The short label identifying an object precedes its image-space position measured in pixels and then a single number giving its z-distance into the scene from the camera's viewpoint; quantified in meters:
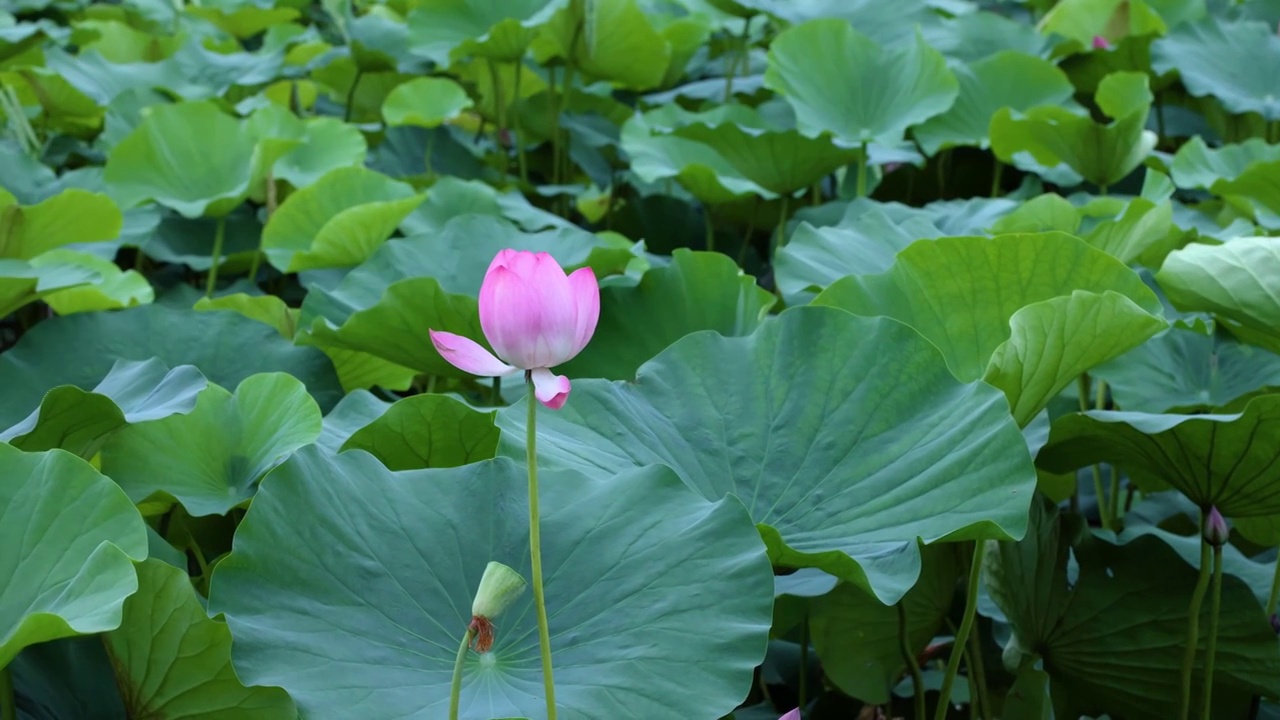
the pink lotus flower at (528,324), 3.35
